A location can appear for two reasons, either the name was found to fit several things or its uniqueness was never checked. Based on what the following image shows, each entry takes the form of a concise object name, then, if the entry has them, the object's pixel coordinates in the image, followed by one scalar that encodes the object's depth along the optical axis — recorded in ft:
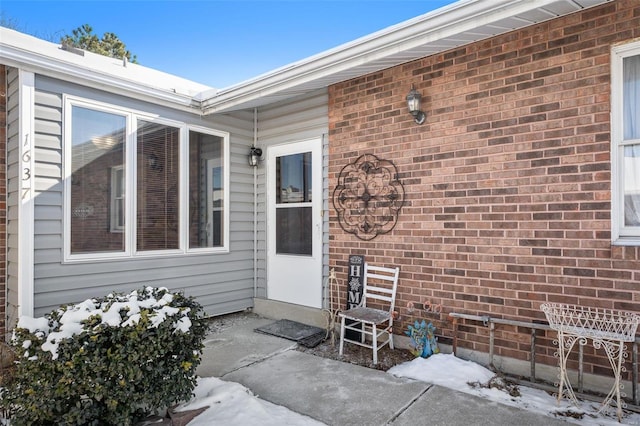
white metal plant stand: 7.88
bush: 6.84
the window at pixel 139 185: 12.54
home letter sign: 13.37
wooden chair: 11.94
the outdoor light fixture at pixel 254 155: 17.21
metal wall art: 12.80
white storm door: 15.16
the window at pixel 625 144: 8.93
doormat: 13.34
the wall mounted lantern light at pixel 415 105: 11.71
